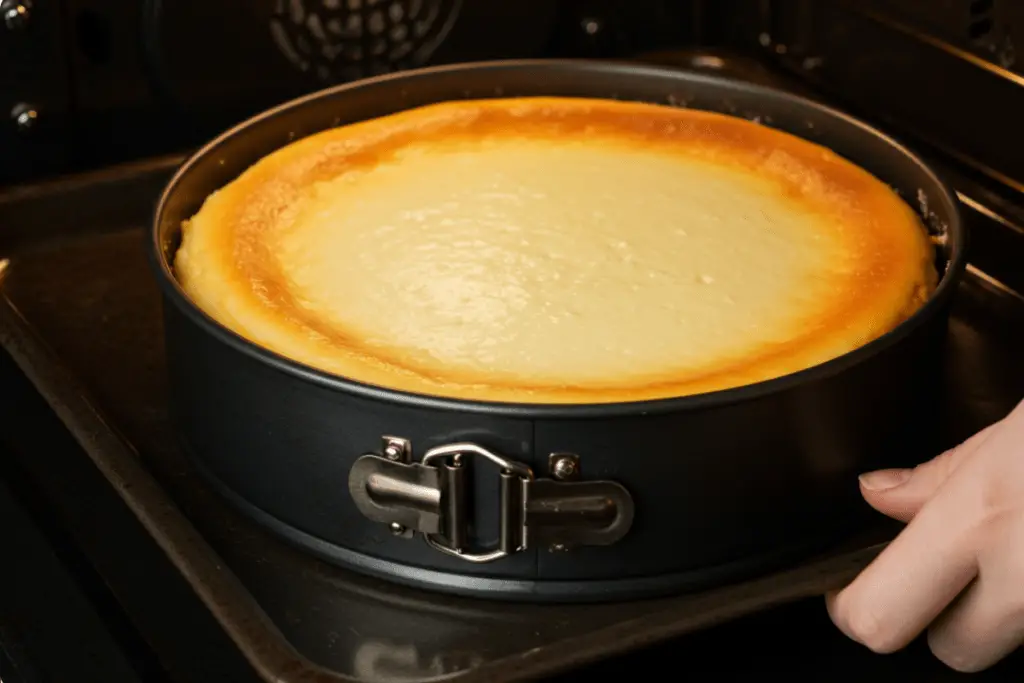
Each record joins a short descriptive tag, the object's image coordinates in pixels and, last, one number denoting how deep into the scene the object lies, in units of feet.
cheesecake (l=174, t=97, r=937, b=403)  2.58
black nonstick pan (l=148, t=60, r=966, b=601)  2.43
